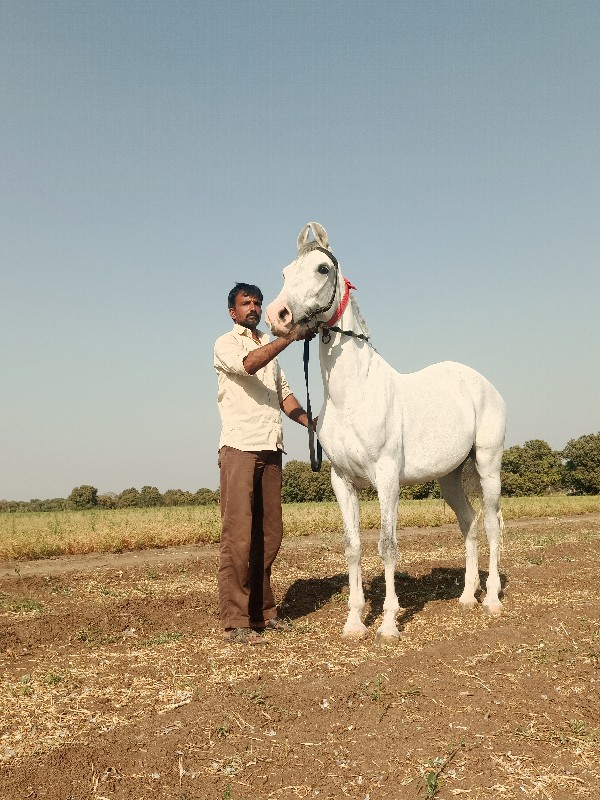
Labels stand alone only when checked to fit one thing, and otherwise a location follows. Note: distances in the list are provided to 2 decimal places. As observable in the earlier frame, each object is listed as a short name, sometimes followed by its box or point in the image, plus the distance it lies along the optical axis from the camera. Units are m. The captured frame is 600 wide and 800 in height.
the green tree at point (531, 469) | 45.09
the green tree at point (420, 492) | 38.06
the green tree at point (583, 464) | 47.66
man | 5.93
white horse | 5.21
